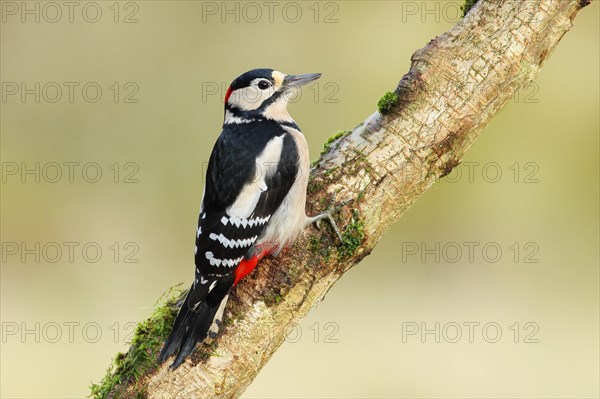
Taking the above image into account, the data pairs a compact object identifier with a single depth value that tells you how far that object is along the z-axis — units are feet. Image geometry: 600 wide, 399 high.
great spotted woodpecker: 19.95
